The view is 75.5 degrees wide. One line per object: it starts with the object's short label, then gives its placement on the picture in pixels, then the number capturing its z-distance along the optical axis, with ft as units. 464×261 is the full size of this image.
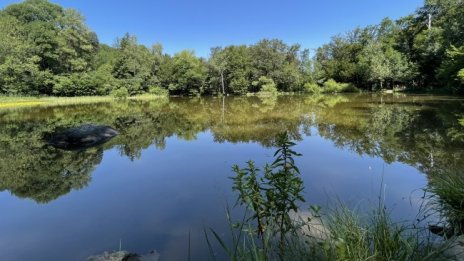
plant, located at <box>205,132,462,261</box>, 7.14
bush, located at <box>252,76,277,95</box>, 156.15
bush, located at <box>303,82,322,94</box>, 154.67
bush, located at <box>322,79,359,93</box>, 152.66
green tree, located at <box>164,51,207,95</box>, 166.50
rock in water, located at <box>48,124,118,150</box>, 32.96
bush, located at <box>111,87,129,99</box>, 141.49
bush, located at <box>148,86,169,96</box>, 161.38
